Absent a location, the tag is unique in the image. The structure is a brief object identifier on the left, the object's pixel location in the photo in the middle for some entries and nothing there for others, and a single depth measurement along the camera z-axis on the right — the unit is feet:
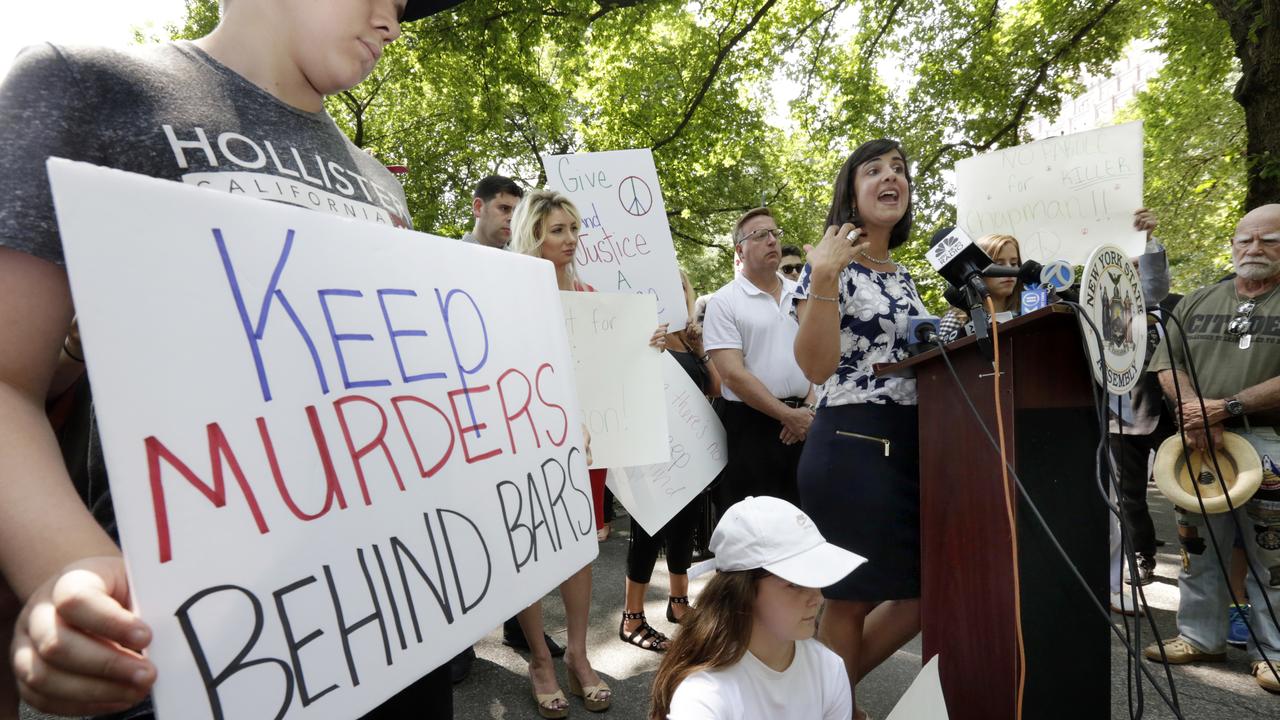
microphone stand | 5.97
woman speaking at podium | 7.07
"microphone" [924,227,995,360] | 6.20
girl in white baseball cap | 5.74
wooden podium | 6.10
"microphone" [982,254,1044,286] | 6.07
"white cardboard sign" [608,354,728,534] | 9.91
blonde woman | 8.95
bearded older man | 10.44
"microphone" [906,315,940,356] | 7.11
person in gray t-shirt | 1.81
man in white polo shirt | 11.09
